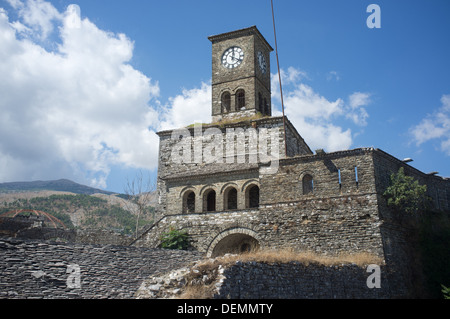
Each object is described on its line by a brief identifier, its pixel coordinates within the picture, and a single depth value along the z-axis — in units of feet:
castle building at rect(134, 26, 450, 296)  65.51
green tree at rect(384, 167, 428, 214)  66.13
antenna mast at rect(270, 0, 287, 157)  88.83
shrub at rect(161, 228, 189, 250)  75.25
